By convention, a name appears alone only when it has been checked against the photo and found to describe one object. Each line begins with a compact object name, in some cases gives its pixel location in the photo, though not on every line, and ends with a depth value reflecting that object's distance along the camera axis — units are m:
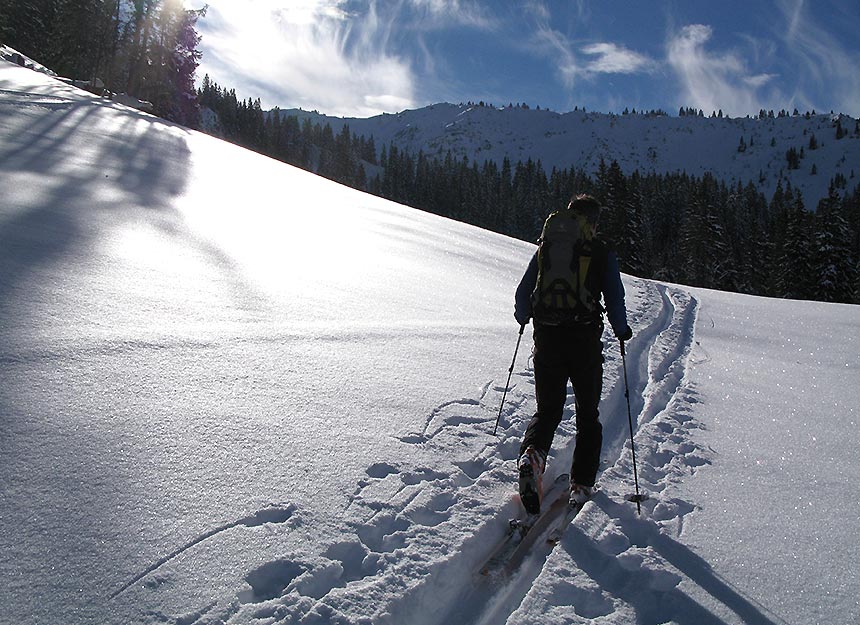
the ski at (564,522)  3.67
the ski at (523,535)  3.39
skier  3.94
